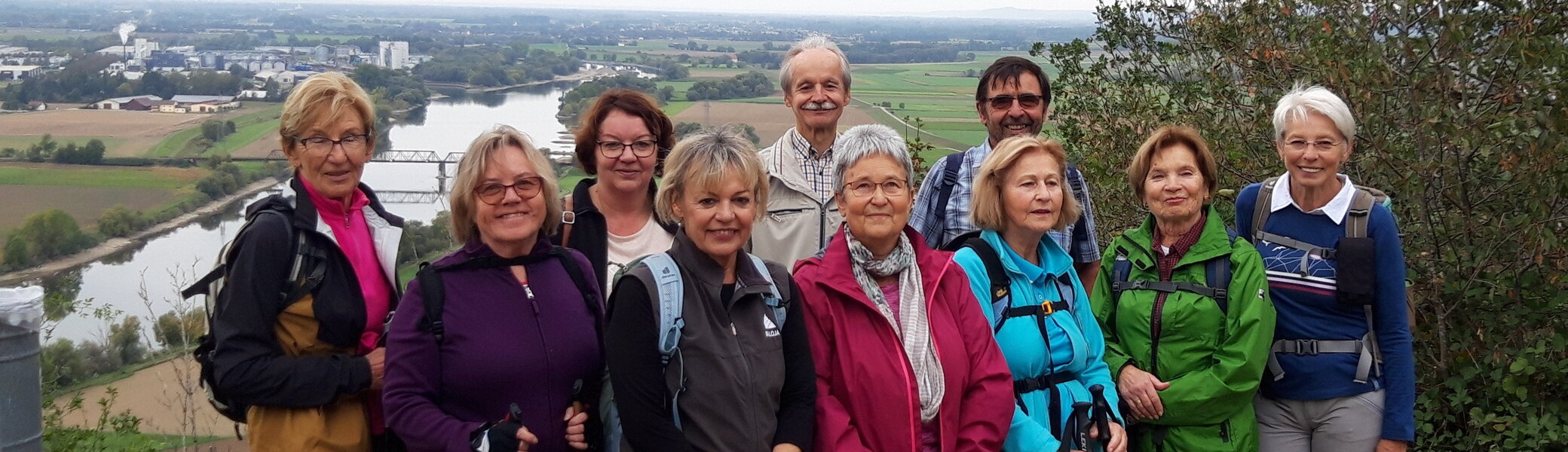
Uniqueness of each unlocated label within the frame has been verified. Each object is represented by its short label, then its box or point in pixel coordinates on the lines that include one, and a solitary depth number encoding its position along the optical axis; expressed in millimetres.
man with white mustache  3990
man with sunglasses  4055
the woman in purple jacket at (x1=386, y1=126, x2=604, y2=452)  2740
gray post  2889
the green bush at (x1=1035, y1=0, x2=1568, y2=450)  4473
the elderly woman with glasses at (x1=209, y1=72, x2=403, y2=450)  2752
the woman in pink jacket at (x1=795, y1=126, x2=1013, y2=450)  2887
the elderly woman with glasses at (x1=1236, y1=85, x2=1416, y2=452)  3375
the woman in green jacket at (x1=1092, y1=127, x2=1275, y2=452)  3332
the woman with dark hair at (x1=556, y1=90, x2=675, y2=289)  3564
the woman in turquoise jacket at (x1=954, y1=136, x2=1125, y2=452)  3199
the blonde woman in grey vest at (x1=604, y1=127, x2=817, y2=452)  2639
